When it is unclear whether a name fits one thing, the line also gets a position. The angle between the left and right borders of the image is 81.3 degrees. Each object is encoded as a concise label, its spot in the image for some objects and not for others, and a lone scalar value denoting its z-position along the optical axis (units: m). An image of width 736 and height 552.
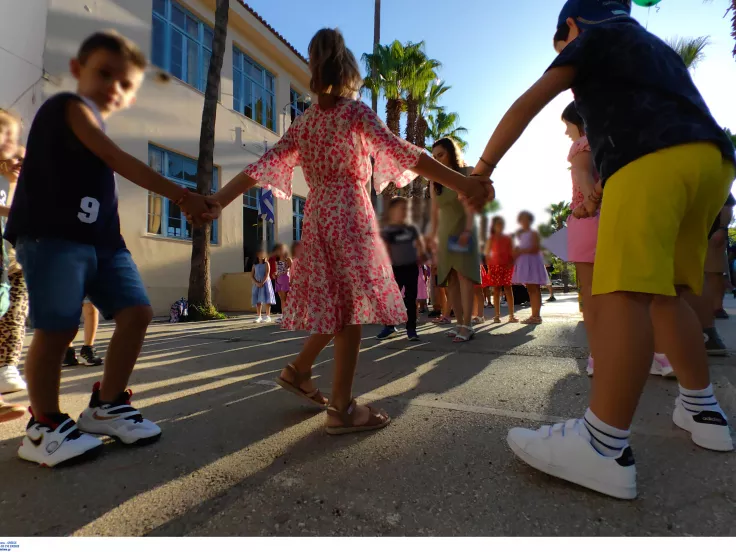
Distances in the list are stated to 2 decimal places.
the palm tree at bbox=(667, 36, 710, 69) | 14.52
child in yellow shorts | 1.24
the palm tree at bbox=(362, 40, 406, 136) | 16.53
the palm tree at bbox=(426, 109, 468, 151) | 20.35
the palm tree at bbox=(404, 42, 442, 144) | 16.56
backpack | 8.20
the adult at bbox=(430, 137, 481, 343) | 2.84
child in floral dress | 1.78
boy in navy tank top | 1.53
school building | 7.25
